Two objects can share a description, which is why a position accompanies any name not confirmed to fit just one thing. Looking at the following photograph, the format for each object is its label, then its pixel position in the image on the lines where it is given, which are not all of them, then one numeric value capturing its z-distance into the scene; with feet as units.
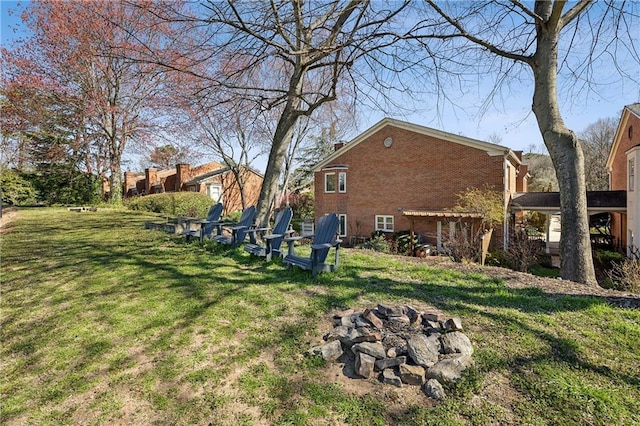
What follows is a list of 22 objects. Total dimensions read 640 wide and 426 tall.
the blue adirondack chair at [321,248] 16.85
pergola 47.78
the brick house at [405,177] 50.78
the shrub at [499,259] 43.45
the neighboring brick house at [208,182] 95.35
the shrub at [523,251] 39.42
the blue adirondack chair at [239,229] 23.93
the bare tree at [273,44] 19.62
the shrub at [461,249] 32.67
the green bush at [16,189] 72.59
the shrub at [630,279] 20.02
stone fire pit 8.84
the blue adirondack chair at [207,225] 26.91
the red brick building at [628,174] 40.06
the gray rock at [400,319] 10.97
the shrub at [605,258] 42.40
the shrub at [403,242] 52.84
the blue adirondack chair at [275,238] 20.33
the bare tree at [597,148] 91.15
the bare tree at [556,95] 17.87
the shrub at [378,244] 50.01
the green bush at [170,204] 65.72
